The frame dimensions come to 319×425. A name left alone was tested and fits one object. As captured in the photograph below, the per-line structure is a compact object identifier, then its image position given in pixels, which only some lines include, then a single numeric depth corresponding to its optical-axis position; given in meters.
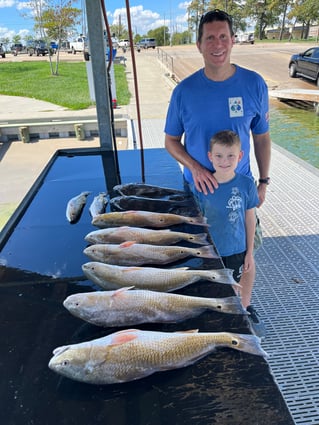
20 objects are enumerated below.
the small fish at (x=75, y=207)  2.39
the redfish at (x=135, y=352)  1.13
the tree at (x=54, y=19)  24.06
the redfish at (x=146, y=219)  2.11
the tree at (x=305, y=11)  53.60
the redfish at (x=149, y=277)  1.53
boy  2.05
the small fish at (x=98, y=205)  2.38
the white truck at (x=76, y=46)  51.93
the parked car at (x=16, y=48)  53.52
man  2.17
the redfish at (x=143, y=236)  1.88
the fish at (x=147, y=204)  2.37
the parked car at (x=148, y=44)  62.41
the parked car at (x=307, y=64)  16.80
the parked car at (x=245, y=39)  53.91
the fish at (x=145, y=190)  2.67
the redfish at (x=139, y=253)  1.73
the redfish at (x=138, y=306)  1.34
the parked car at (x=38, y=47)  45.50
